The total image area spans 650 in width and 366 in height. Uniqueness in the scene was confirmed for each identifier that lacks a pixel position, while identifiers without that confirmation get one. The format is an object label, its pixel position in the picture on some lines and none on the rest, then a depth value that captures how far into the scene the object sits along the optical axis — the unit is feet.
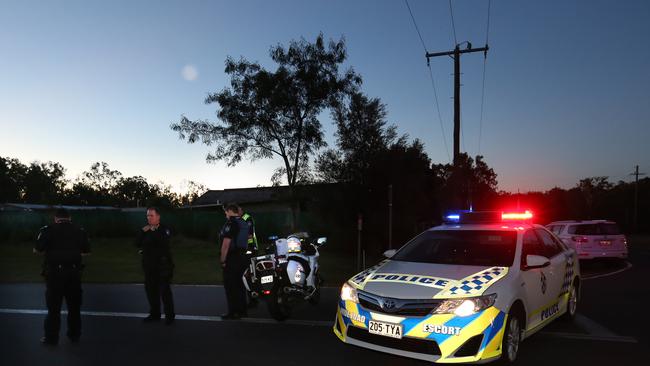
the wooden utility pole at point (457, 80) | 60.49
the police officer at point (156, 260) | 24.12
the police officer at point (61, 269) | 20.42
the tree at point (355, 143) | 77.11
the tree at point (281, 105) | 71.20
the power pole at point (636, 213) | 186.39
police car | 15.34
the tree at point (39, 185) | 317.01
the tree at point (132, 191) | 334.85
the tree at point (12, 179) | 300.20
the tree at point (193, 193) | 252.21
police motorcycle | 24.50
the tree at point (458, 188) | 63.36
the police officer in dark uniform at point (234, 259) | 24.81
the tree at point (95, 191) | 317.01
